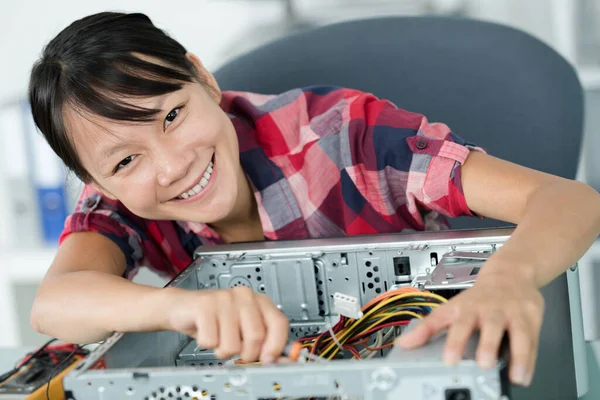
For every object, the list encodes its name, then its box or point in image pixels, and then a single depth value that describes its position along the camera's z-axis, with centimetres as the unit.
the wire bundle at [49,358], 117
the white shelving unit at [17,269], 241
